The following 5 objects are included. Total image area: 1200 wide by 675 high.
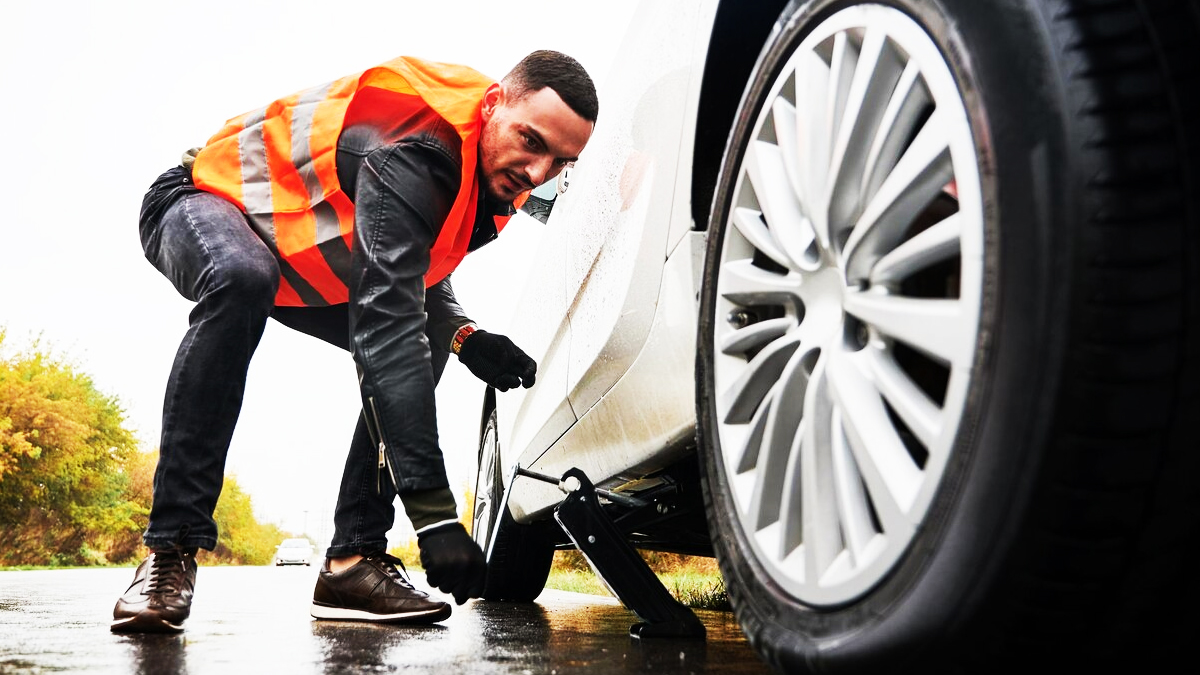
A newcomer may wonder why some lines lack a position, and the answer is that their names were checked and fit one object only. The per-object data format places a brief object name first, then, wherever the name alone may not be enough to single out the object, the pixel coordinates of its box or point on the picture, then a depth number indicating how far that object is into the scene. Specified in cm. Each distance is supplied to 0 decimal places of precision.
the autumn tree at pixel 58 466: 2722
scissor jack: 220
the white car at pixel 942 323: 83
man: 197
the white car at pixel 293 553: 4466
